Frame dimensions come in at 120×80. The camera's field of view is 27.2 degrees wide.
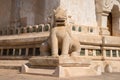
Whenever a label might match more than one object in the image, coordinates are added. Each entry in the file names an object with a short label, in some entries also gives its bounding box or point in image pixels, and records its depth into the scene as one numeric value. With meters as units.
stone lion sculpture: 6.54
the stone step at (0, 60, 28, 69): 8.33
